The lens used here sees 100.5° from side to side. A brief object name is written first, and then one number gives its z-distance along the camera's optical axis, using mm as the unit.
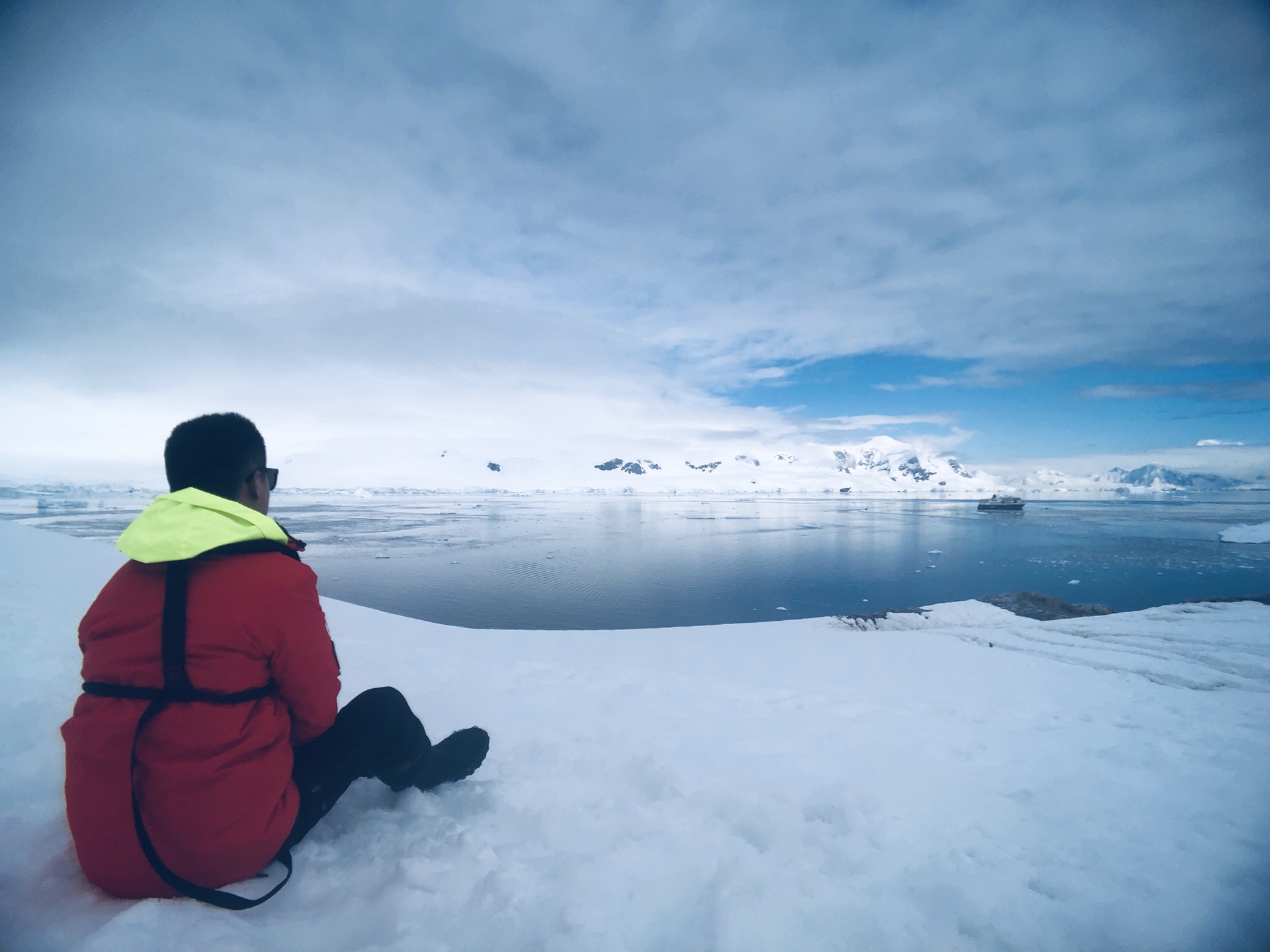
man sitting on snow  1331
